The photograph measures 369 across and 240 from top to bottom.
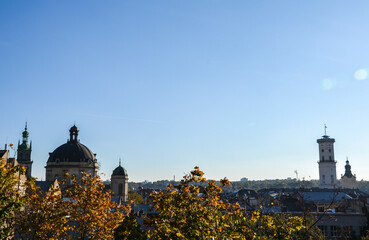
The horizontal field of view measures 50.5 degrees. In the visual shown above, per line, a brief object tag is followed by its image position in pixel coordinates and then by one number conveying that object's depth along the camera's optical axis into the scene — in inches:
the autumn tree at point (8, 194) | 647.1
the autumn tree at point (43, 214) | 777.6
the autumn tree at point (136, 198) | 4328.7
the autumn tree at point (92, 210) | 835.4
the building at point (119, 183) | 3799.2
